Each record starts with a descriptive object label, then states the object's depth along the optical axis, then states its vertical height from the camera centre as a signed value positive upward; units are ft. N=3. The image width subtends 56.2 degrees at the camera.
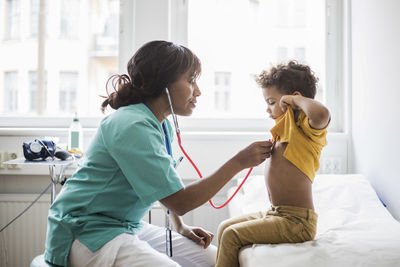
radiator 7.07 -1.66
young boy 4.10 -0.26
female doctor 3.33 -0.33
